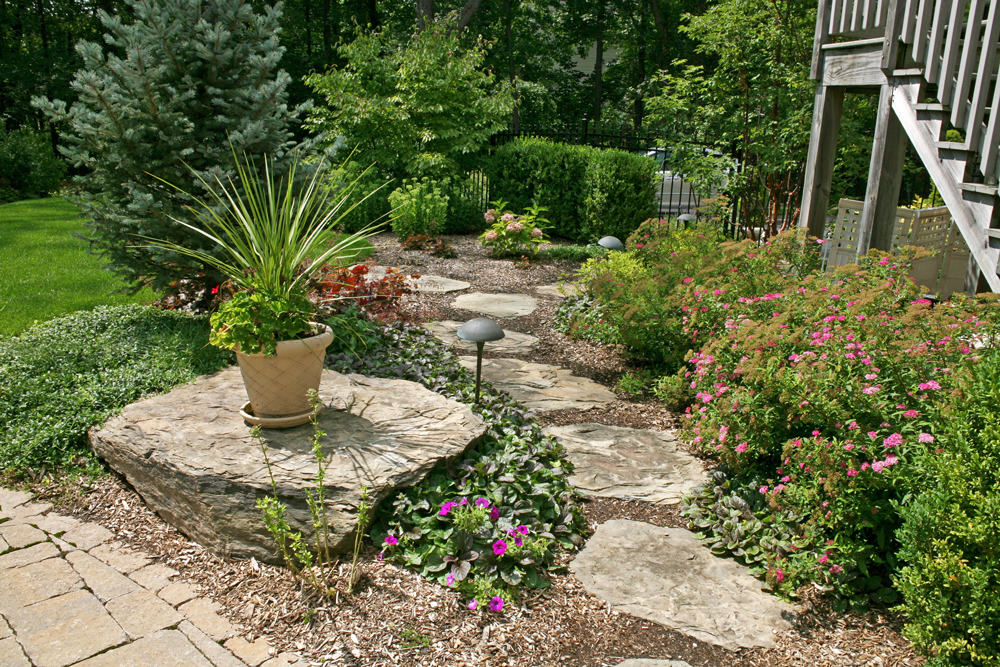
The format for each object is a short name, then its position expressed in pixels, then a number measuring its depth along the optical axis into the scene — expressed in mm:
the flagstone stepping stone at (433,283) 7301
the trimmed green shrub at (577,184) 9648
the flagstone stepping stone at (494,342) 5633
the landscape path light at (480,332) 3791
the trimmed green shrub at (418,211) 9266
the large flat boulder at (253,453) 2875
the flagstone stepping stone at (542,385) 4609
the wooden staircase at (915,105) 3863
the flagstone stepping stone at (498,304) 6672
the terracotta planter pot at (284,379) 3166
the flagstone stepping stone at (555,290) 7320
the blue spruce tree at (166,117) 4348
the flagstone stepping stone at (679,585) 2572
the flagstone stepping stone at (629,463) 3537
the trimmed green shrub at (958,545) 2143
